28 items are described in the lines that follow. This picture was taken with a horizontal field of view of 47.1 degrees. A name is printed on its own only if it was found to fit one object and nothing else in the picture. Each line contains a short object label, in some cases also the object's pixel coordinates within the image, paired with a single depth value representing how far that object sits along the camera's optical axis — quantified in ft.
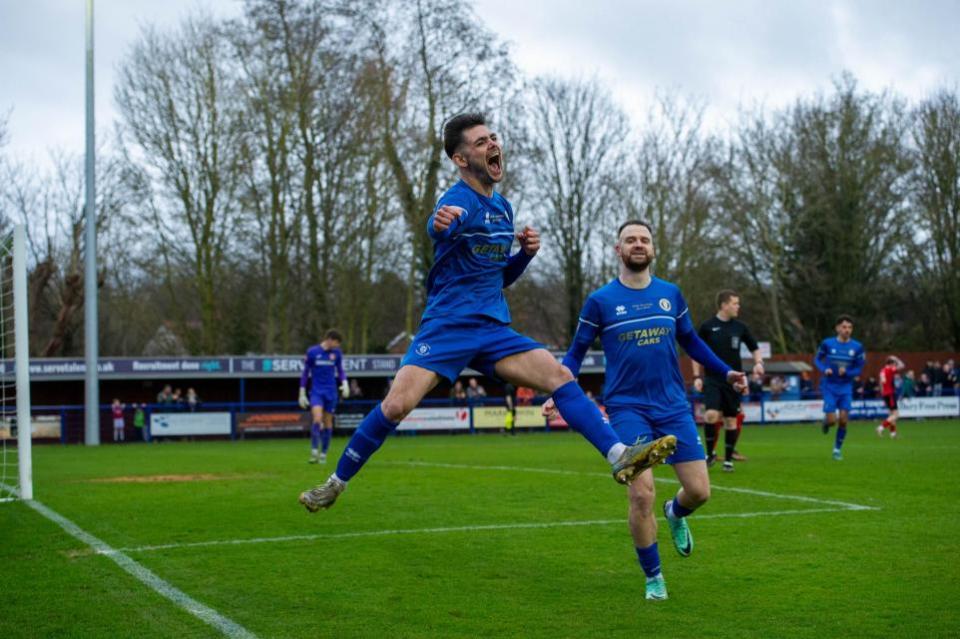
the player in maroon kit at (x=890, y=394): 85.32
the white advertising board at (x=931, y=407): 131.75
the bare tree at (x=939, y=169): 175.01
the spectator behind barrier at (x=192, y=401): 116.57
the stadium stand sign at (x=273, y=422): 116.98
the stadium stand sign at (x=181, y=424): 115.24
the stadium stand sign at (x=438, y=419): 118.32
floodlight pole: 101.81
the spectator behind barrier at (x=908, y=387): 134.29
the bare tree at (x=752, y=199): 170.60
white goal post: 41.06
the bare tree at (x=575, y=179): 168.04
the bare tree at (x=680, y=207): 162.40
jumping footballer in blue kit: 20.56
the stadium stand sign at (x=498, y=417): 120.98
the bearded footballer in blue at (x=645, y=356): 22.68
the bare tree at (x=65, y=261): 140.56
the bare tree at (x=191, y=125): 132.57
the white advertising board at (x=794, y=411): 129.59
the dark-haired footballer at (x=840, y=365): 59.67
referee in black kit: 50.60
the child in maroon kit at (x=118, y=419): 115.65
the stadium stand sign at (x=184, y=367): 118.52
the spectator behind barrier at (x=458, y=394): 121.49
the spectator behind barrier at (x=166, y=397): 118.21
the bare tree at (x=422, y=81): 131.54
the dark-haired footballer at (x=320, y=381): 64.64
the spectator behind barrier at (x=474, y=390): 122.52
